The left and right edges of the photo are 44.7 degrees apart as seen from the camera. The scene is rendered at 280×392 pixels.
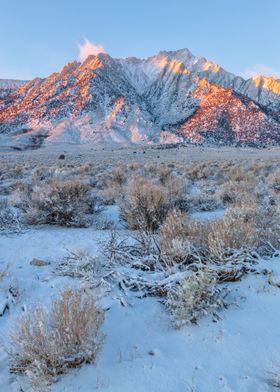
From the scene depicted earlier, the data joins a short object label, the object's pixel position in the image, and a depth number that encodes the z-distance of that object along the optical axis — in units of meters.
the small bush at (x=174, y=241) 4.28
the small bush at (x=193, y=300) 3.27
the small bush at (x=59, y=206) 7.62
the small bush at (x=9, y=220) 7.28
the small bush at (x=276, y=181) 10.83
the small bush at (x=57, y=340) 2.57
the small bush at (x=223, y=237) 4.31
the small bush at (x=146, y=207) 6.95
